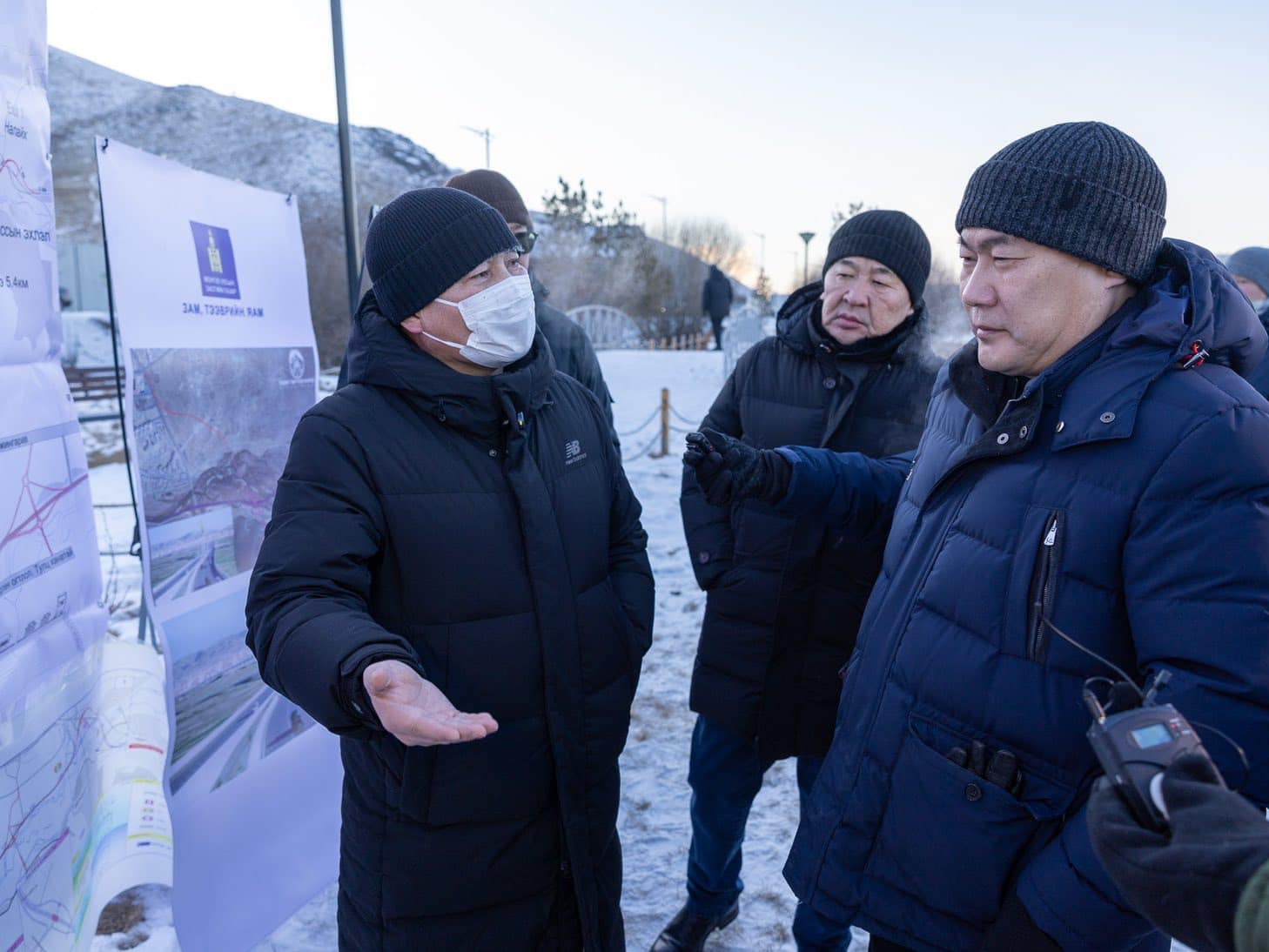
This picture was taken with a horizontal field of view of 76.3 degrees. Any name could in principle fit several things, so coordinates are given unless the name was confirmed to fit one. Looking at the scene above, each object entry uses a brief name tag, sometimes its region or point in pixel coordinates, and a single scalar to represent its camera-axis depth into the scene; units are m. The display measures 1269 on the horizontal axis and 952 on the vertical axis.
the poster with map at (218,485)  2.31
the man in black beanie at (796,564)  2.34
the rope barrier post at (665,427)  9.80
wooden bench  11.32
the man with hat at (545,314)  3.16
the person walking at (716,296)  21.36
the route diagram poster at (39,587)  1.62
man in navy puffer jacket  1.13
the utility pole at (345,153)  3.96
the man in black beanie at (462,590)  1.53
